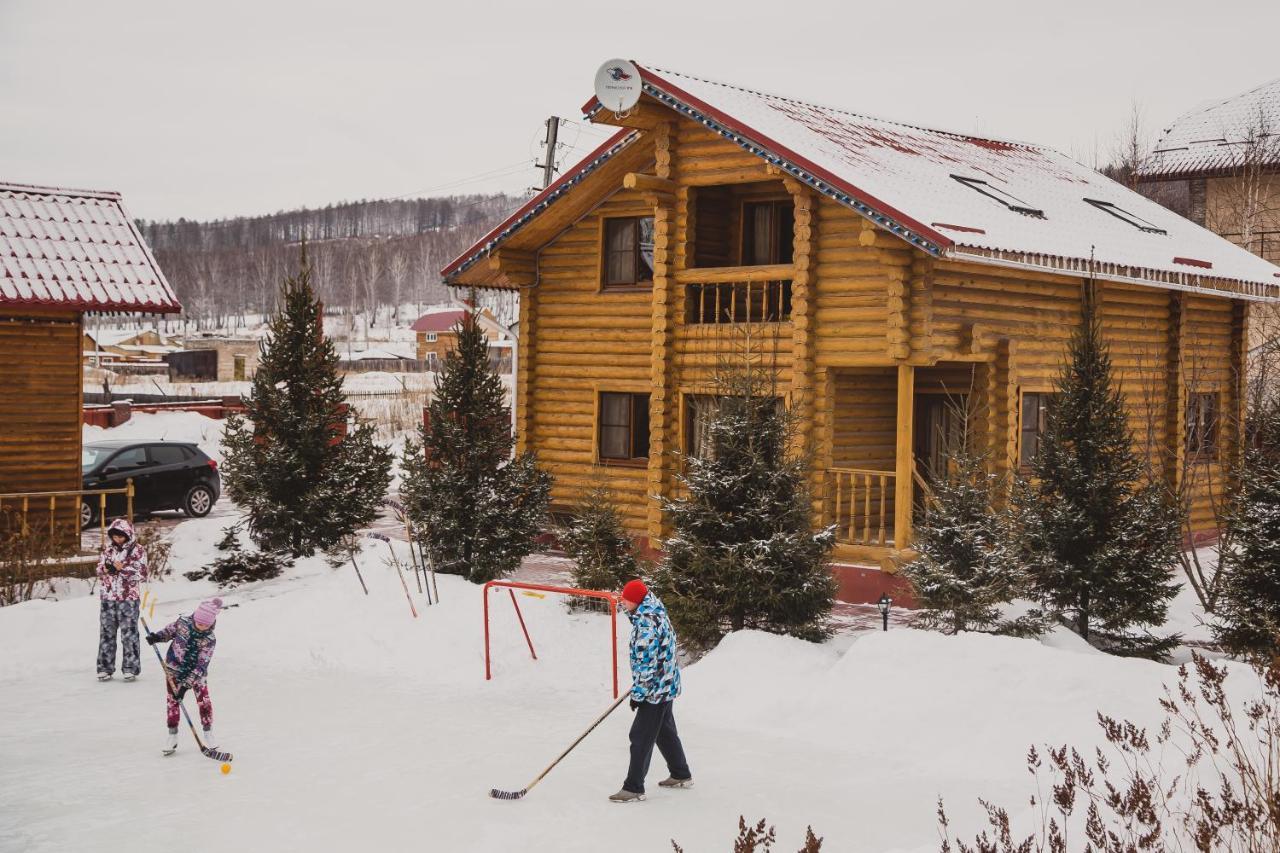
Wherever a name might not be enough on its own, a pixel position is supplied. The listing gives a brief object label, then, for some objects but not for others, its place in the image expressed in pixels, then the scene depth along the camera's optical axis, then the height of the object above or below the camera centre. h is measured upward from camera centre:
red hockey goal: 12.63 -2.14
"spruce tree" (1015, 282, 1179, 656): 13.32 -1.17
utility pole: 33.16 +6.69
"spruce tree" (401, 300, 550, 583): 16.88 -1.07
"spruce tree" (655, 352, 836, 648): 13.41 -1.43
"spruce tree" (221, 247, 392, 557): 18.50 -0.80
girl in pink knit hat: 10.91 -2.27
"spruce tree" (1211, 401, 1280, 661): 12.84 -1.56
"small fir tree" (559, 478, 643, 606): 15.02 -1.76
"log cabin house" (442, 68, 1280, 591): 16.62 +1.70
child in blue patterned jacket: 9.74 -2.19
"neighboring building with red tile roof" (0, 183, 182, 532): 18.06 +1.04
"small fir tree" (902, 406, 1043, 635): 12.95 -1.60
